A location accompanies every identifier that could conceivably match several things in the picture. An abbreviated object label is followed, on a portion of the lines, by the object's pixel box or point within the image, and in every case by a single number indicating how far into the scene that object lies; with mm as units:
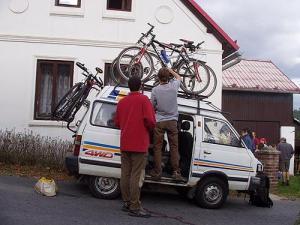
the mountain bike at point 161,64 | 12500
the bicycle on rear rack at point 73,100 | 12469
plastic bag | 10078
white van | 9852
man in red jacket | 8484
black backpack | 11047
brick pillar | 15266
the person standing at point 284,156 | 18109
